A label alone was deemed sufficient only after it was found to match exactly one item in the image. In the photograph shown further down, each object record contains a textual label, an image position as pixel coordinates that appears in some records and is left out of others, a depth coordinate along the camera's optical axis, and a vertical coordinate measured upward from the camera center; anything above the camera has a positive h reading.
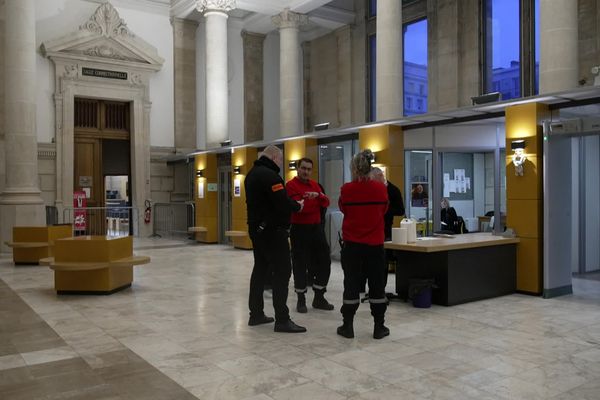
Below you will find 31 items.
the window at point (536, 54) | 14.00 +3.67
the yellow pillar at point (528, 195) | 7.45 +0.01
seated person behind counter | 11.29 -0.53
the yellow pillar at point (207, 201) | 15.70 -0.09
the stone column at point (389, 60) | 12.99 +3.27
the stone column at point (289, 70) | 17.55 +4.07
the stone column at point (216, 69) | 17.25 +4.12
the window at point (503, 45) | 14.68 +4.20
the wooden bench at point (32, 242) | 10.60 -0.83
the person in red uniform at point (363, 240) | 5.11 -0.40
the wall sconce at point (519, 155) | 7.57 +0.57
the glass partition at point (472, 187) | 11.87 +0.21
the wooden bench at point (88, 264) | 7.34 -0.88
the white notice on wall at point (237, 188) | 14.26 +0.26
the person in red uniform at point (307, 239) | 6.30 -0.50
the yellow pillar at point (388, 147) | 10.21 +0.94
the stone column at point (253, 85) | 20.81 +4.32
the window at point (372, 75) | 19.55 +4.38
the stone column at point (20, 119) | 13.31 +1.97
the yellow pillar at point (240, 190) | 13.99 +0.21
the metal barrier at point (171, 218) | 18.78 -0.69
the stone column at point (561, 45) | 9.30 +2.59
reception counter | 6.79 -0.91
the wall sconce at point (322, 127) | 11.39 +1.48
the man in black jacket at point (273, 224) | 5.32 -0.26
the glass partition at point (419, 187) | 11.75 +0.21
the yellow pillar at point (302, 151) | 12.10 +1.04
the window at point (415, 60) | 17.34 +4.45
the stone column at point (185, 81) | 19.19 +4.16
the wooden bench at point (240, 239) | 13.46 -1.06
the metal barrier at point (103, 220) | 16.59 -0.69
